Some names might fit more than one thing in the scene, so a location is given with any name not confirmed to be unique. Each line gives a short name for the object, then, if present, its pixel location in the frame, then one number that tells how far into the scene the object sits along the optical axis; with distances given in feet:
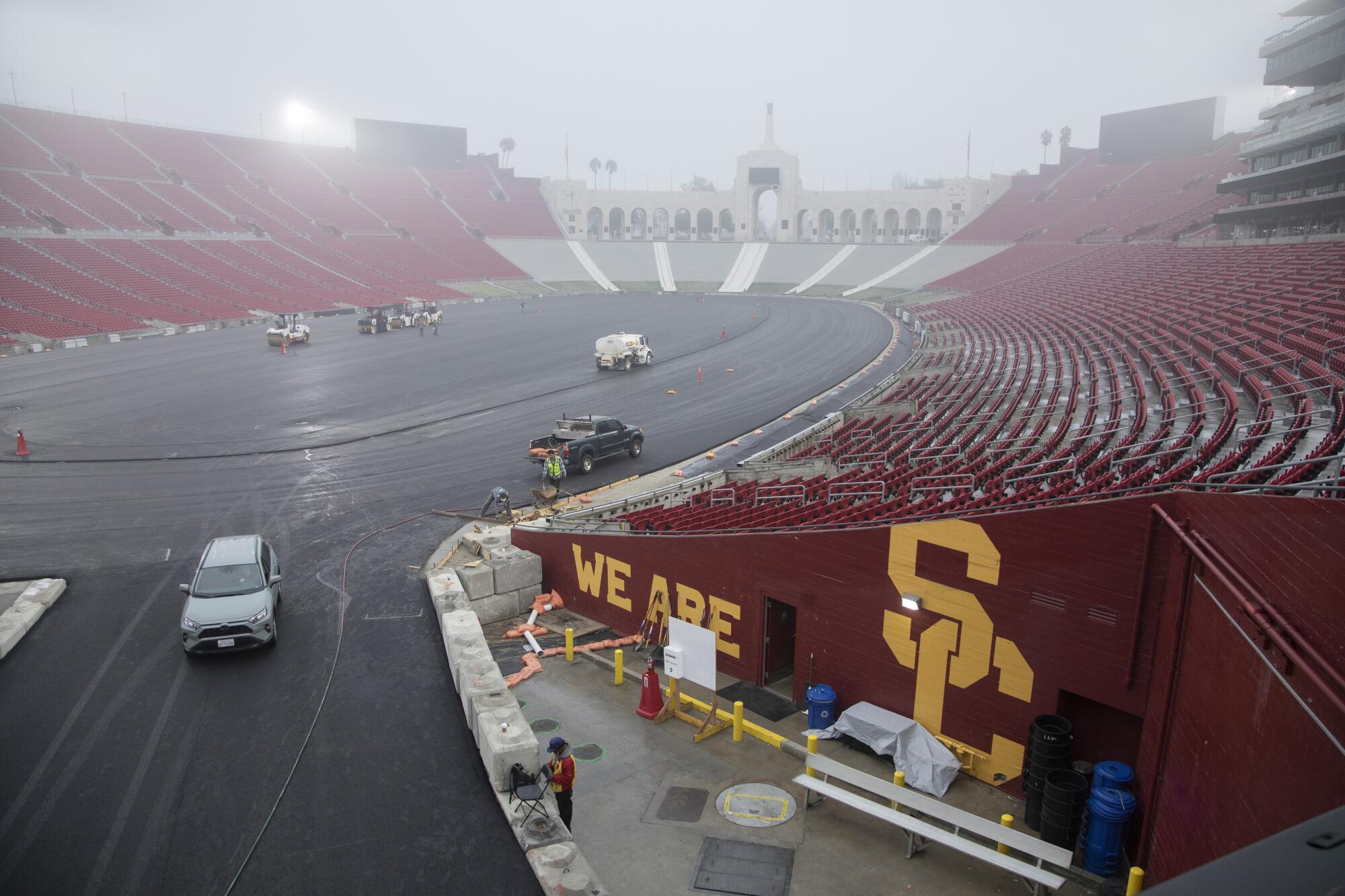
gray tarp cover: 35.32
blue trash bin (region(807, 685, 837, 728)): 40.01
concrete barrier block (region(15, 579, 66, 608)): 52.31
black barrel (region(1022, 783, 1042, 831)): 32.60
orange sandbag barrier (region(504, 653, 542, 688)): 46.28
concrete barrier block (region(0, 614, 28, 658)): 46.19
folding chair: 30.91
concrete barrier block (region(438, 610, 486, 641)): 46.32
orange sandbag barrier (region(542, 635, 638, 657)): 50.26
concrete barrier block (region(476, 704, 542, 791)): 33.91
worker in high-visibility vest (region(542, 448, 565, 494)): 75.87
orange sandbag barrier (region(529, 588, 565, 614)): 56.85
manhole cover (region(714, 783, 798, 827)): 34.04
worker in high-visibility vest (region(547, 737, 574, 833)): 31.86
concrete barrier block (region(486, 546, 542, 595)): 55.77
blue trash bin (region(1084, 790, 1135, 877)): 29.71
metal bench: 28.84
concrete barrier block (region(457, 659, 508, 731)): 39.52
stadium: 28.43
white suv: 46.29
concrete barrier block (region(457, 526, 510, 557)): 60.29
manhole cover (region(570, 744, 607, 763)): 38.68
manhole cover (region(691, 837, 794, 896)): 29.99
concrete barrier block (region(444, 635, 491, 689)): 43.27
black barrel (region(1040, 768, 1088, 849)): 30.83
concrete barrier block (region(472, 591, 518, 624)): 54.44
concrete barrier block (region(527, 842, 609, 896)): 28.30
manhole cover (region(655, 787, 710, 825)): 34.30
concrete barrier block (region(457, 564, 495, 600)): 54.08
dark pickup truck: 82.28
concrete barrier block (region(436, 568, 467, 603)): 52.06
